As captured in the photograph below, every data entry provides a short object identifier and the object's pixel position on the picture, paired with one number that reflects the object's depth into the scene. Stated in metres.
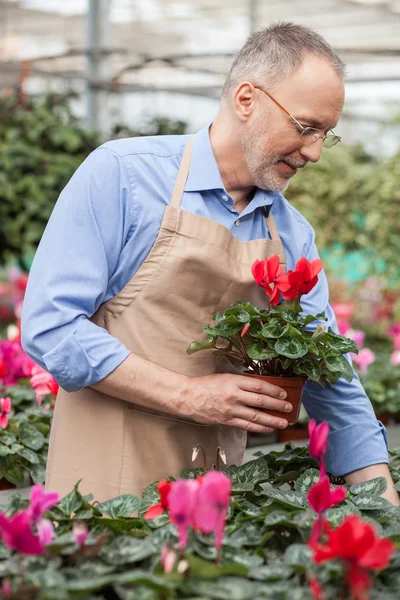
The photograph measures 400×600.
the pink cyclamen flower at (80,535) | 1.45
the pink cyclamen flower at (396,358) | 3.35
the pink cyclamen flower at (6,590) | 1.35
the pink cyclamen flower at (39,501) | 1.44
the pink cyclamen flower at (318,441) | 1.48
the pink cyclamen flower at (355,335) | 3.08
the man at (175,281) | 1.81
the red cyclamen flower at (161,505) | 1.51
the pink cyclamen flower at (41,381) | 2.44
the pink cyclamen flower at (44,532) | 1.45
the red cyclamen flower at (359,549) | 1.32
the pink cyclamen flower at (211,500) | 1.35
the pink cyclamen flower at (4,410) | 2.38
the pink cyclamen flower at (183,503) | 1.35
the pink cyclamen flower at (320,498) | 1.43
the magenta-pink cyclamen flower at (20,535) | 1.35
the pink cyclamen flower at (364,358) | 2.94
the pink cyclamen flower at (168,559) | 1.39
